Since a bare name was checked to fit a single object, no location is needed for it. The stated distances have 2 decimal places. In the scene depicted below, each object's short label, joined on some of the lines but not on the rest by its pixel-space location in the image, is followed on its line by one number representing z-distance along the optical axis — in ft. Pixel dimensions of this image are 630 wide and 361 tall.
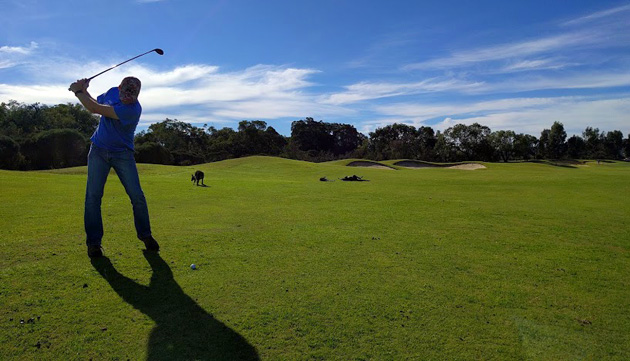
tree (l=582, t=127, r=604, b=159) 315.37
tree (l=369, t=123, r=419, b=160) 296.51
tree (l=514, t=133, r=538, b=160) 280.18
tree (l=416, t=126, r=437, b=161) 294.21
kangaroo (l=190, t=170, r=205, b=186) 70.49
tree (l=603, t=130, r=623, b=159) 328.29
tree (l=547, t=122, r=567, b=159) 296.10
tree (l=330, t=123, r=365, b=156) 442.91
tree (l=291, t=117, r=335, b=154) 407.44
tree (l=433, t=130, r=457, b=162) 273.75
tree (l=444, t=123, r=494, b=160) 265.95
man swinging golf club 17.72
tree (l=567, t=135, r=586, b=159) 302.45
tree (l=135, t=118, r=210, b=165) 276.62
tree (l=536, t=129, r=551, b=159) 302.25
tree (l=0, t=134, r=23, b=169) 125.80
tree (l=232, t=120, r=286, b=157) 296.92
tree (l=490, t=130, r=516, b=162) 273.33
